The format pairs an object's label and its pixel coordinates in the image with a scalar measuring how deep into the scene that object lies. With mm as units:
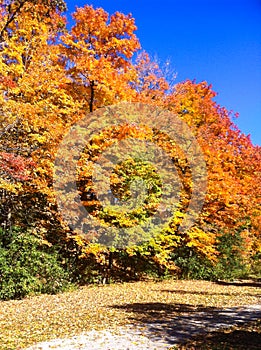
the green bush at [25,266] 13766
